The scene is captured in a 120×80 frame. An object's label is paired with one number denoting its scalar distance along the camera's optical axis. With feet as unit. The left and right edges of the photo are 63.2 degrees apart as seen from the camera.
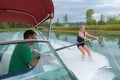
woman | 10.42
